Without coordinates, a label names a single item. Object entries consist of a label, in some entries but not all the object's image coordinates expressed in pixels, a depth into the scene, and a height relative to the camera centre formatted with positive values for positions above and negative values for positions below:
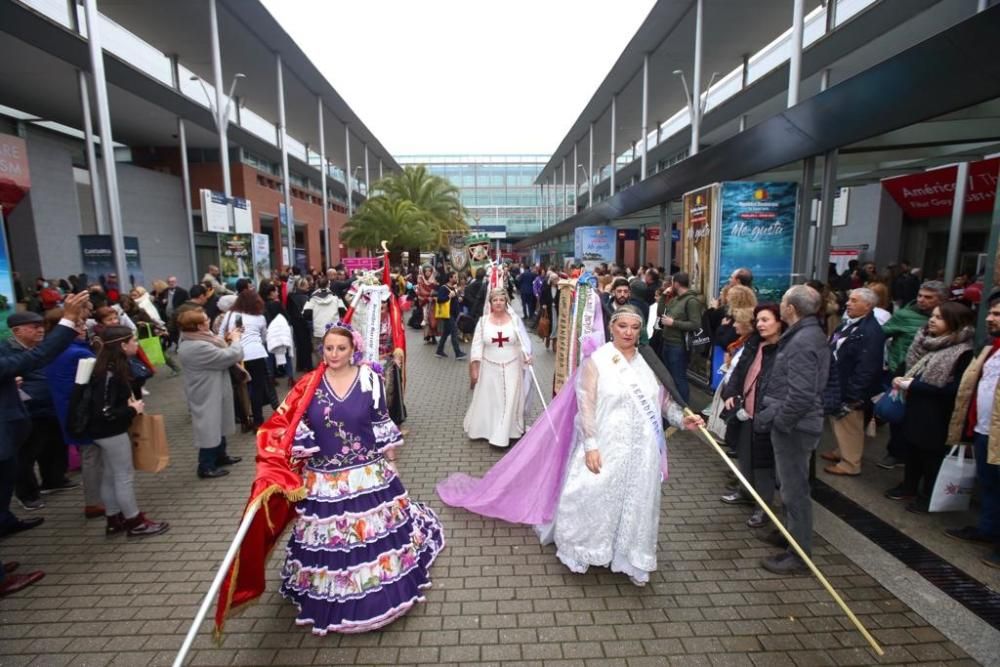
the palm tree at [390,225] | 29.41 +1.67
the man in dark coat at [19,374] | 3.56 -0.80
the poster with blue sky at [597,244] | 19.59 +0.43
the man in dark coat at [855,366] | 4.96 -1.02
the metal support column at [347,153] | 32.81 +6.19
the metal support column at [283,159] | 21.16 +4.02
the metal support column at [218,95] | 15.96 +4.87
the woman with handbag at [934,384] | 4.41 -1.07
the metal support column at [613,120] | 25.31 +6.31
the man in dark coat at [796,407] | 3.54 -1.01
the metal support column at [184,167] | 19.88 +3.31
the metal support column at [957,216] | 12.09 +0.91
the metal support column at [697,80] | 15.05 +5.16
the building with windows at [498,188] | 71.00 +8.88
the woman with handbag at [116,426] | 4.12 -1.33
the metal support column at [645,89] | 19.78 +6.12
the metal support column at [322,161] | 27.14 +4.97
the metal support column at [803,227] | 7.50 +0.44
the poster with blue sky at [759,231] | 8.22 +0.38
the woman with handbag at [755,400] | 4.02 -1.14
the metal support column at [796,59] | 9.77 +3.65
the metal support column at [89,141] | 13.03 +2.79
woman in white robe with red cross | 6.46 -1.39
